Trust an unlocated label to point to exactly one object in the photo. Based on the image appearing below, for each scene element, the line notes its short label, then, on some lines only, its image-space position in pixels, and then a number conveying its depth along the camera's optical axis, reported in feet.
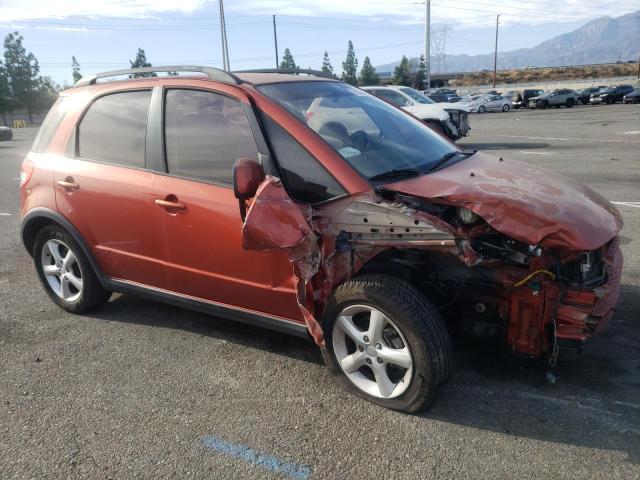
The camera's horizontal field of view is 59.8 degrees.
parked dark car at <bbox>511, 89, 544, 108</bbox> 147.95
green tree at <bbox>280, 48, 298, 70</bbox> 332.41
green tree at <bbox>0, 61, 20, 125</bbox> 241.96
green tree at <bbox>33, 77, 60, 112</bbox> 255.50
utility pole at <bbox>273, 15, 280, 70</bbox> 211.98
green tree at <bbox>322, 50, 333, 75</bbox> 386.77
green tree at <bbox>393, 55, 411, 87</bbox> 304.09
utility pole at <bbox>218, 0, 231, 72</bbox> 112.37
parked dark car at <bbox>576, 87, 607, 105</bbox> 143.25
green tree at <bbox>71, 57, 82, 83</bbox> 294.02
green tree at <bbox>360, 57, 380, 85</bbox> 343.83
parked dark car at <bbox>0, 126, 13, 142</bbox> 89.94
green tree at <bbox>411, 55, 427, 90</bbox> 295.28
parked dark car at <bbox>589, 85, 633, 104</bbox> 136.36
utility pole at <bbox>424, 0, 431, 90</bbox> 211.20
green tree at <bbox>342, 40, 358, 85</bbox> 374.02
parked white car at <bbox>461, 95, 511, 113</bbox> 141.28
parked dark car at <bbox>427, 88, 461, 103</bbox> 140.93
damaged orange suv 9.37
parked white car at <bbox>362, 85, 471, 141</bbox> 48.24
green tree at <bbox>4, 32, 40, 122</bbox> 251.60
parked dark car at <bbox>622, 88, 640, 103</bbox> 130.21
